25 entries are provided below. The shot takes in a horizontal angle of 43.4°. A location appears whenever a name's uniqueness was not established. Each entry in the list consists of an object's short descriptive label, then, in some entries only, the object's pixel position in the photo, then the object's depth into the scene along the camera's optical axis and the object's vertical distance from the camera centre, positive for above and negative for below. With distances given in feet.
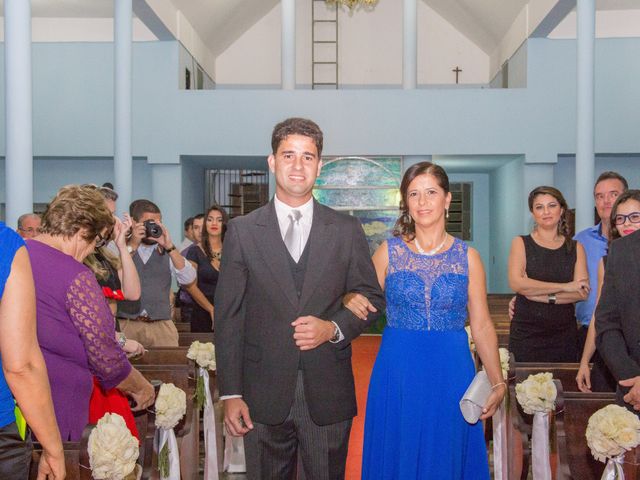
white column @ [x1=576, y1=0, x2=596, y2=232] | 37.11 +6.44
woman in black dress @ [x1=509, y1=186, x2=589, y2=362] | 15.51 -0.84
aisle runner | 17.88 -5.04
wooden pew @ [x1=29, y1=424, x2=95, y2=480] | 8.87 -2.45
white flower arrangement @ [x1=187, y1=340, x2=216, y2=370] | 16.39 -2.36
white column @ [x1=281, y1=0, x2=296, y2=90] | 47.09 +11.35
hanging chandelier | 47.83 +14.17
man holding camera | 17.28 -0.86
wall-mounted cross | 60.08 +12.62
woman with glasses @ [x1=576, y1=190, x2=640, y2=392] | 13.51 -2.24
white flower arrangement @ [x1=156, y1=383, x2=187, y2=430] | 12.23 -2.55
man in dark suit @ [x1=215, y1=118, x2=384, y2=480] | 8.84 -1.07
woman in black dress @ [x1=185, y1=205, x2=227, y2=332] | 20.26 -0.37
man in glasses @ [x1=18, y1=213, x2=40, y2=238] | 19.80 +0.34
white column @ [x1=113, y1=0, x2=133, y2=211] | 35.88 +5.55
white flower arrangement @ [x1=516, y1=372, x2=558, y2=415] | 12.48 -2.42
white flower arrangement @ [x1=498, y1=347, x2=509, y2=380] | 14.96 -2.23
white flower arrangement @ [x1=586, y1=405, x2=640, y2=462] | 8.94 -2.16
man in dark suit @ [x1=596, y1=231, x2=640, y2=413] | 9.45 -0.94
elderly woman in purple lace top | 8.93 -0.80
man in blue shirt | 15.87 +0.03
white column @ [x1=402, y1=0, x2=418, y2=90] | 47.44 +11.33
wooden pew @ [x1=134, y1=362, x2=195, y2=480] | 14.37 -3.16
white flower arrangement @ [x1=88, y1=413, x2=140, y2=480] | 8.85 -2.35
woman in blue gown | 9.79 -1.45
